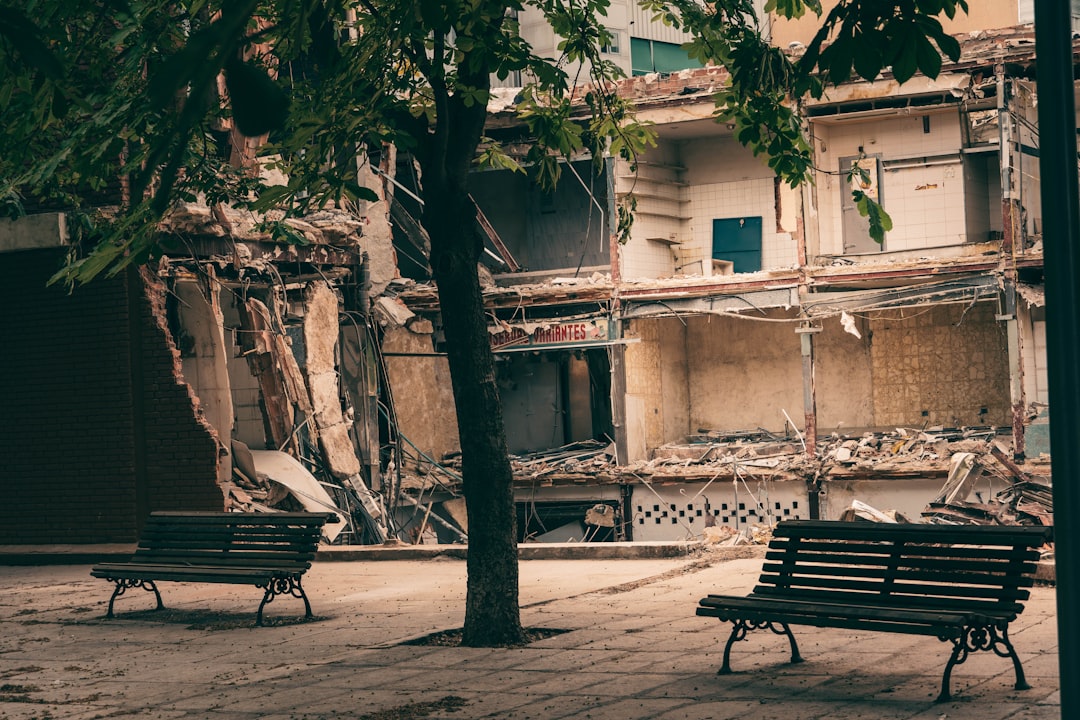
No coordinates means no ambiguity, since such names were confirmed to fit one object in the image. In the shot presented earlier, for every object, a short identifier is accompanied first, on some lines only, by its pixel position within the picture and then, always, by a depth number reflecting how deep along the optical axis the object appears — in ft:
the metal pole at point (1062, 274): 15.43
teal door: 94.48
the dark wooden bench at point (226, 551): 35.94
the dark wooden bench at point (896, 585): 23.62
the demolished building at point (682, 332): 69.31
